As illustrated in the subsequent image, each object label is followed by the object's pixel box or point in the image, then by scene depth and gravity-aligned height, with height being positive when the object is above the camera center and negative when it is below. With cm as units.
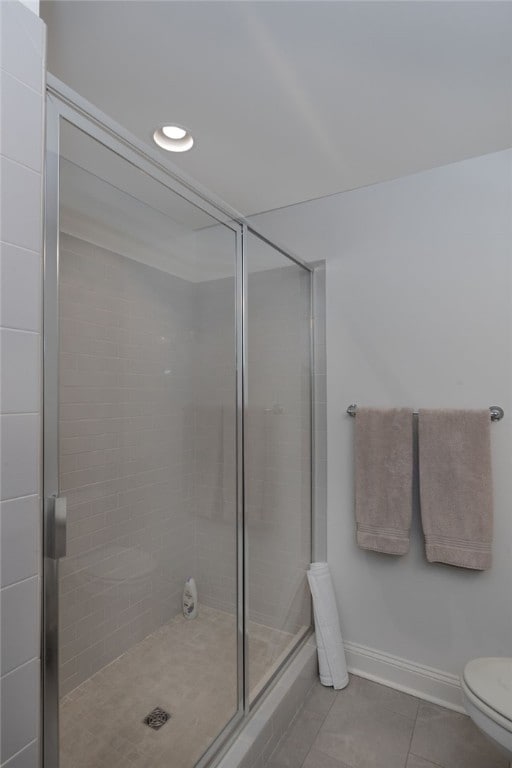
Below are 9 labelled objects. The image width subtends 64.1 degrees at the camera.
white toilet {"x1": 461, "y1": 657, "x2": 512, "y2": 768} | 111 -88
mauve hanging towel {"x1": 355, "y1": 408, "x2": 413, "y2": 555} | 173 -37
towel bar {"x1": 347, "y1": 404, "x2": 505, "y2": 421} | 161 -8
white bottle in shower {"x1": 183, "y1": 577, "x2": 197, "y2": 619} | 155 -79
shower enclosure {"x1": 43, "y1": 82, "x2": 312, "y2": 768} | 99 -23
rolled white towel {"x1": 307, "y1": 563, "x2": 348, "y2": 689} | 181 -108
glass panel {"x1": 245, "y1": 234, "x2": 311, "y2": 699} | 167 -29
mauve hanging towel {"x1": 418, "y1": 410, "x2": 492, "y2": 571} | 159 -37
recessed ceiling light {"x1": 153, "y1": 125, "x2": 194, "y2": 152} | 149 +96
